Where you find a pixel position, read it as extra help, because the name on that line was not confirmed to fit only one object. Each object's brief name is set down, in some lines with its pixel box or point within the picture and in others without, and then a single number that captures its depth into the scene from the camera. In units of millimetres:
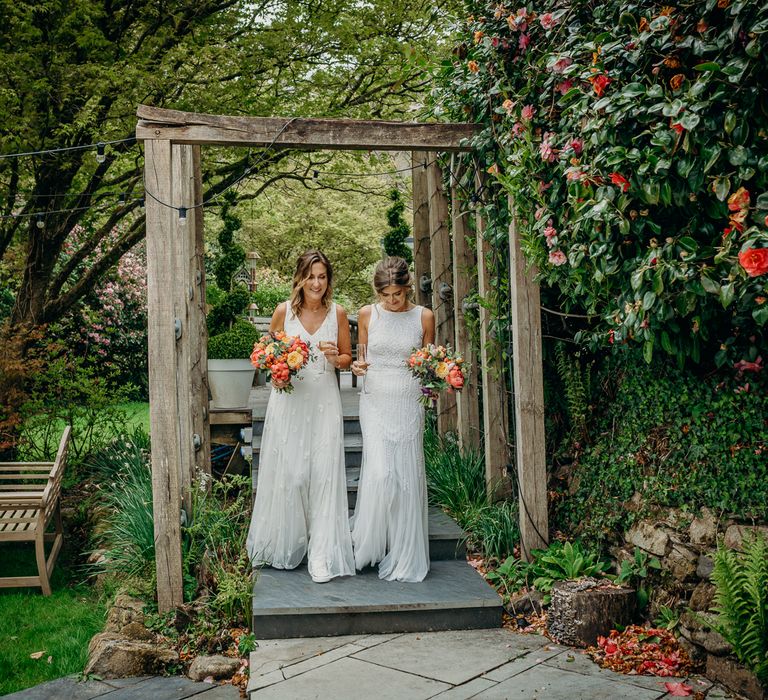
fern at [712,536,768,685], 3586
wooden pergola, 5141
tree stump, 4461
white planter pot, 8789
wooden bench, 6141
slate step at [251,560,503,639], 4750
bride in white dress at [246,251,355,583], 5484
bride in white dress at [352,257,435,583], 5352
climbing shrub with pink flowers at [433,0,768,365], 3104
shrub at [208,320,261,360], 8875
